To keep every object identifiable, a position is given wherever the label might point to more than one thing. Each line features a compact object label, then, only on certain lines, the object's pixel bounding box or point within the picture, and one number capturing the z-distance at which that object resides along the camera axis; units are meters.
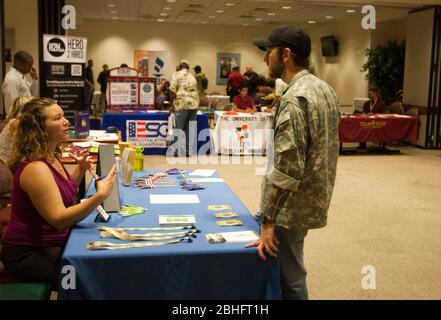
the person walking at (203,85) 16.35
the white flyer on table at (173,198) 2.66
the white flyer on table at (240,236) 2.08
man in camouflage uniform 1.97
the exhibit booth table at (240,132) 8.50
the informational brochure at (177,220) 2.26
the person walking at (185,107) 8.25
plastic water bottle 3.42
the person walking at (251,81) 12.56
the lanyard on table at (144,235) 2.06
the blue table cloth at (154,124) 7.99
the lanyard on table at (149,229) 2.18
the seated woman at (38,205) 2.09
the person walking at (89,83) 13.60
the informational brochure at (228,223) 2.27
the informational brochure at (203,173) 3.32
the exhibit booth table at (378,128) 9.01
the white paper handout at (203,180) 3.13
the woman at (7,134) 3.55
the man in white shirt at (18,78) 5.98
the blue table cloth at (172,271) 1.88
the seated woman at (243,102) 9.15
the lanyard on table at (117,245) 1.94
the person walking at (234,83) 12.62
